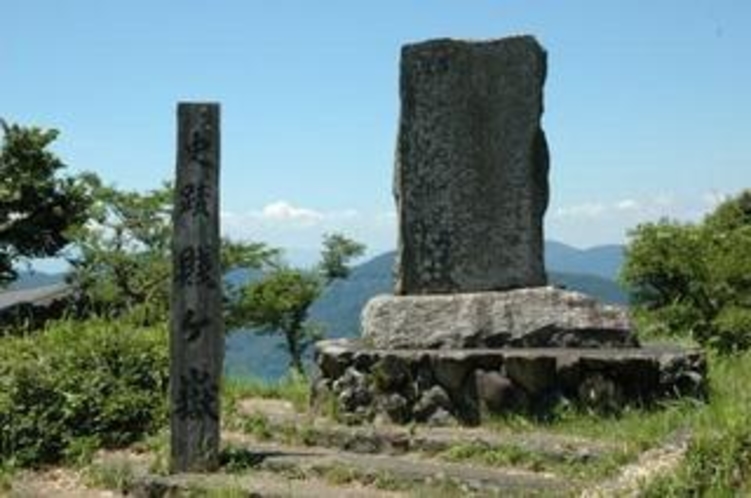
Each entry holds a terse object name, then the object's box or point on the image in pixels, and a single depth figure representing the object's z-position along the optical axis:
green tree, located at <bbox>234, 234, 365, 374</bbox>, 24.73
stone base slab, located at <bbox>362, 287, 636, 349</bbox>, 9.66
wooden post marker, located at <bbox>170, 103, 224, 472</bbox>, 8.16
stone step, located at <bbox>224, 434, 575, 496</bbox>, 7.14
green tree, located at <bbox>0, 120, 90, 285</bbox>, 22.64
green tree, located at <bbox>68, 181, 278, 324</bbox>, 17.25
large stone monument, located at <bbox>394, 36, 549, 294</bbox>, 10.38
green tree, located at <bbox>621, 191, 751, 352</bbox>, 18.27
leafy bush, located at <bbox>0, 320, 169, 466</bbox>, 9.52
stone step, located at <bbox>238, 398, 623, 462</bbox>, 7.72
